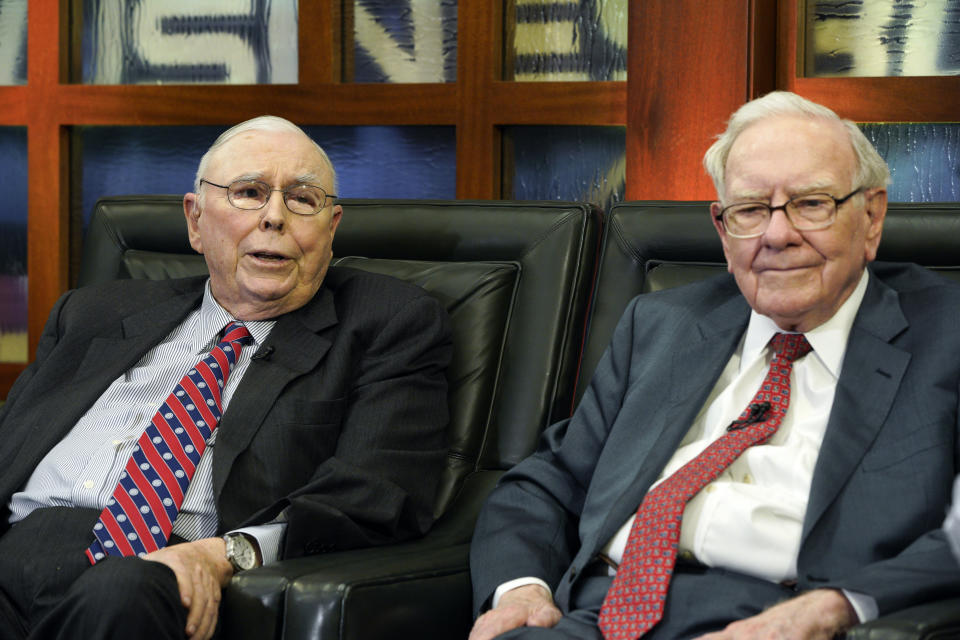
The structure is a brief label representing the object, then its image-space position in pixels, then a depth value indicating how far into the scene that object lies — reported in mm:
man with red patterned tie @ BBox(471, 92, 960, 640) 2190
